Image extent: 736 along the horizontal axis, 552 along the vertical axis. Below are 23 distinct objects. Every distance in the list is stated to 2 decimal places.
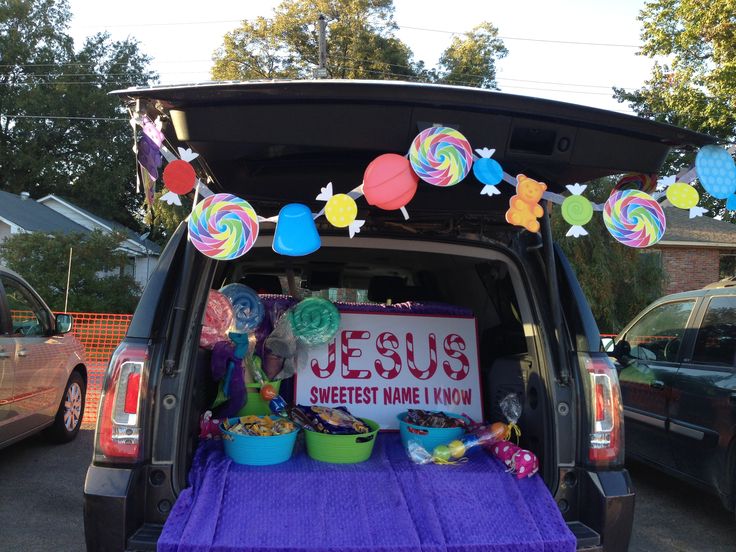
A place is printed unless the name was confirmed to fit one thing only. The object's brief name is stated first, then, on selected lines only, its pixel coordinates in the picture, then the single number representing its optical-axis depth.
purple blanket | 2.20
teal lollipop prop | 3.21
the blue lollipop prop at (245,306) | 3.38
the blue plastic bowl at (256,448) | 2.59
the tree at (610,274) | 14.97
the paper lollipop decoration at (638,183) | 2.46
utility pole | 19.80
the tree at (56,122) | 34.88
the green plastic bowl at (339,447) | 2.69
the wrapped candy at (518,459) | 2.59
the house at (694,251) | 20.56
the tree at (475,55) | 28.39
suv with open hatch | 2.08
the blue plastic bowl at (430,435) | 2.86
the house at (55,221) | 22.00
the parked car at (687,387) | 4.20
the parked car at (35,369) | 4.97
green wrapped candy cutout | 2.19
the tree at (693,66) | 17.39
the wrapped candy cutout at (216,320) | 3.04
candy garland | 2.06
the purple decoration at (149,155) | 2.17
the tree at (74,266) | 15.76
